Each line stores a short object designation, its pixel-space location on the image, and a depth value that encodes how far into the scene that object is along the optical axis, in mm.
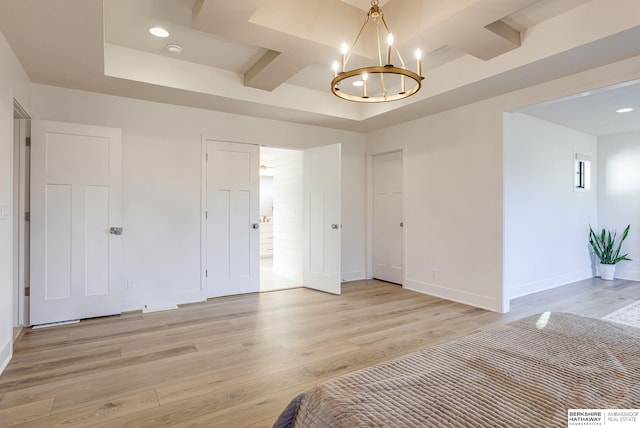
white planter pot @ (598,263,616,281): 5883
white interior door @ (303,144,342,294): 4914
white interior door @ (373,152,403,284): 5551
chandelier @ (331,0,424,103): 2135
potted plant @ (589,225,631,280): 5875
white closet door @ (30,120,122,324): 3533
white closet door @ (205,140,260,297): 4633
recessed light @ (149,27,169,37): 3143
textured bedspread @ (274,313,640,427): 896
